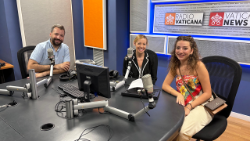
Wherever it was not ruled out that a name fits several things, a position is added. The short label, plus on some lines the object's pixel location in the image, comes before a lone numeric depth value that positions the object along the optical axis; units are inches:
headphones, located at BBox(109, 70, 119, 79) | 82.8
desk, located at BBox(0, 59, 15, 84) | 115.1
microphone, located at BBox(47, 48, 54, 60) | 76.7
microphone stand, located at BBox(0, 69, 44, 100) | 60.1
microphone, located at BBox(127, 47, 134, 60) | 73.5
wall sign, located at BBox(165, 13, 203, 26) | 107.7
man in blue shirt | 93.1
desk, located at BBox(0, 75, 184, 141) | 40.8
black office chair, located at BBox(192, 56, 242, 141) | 56.0
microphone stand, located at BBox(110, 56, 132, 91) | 67.7
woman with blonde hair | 92.7
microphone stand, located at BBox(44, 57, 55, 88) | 73.2
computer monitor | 51.4
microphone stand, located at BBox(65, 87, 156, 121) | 46.6
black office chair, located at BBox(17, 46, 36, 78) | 93.2
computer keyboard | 63.5
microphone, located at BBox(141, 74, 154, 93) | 42.5
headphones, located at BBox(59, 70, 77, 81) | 80.4
